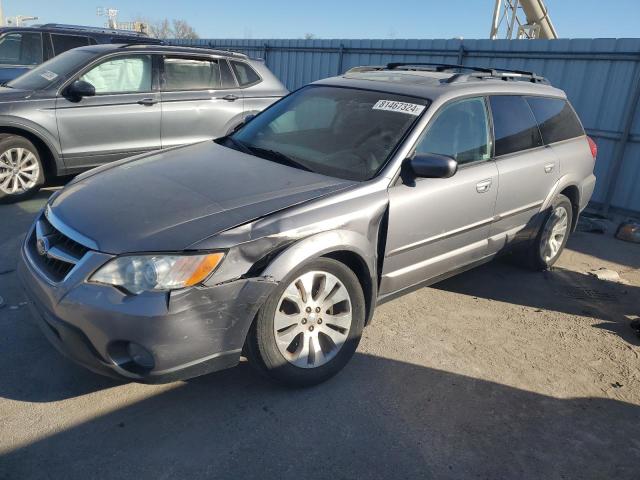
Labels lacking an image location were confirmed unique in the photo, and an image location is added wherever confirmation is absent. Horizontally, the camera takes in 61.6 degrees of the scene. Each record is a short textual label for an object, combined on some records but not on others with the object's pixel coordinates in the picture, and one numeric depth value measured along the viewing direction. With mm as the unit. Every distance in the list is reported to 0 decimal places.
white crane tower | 18828
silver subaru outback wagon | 2473
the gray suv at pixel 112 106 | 5816
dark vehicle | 8922
